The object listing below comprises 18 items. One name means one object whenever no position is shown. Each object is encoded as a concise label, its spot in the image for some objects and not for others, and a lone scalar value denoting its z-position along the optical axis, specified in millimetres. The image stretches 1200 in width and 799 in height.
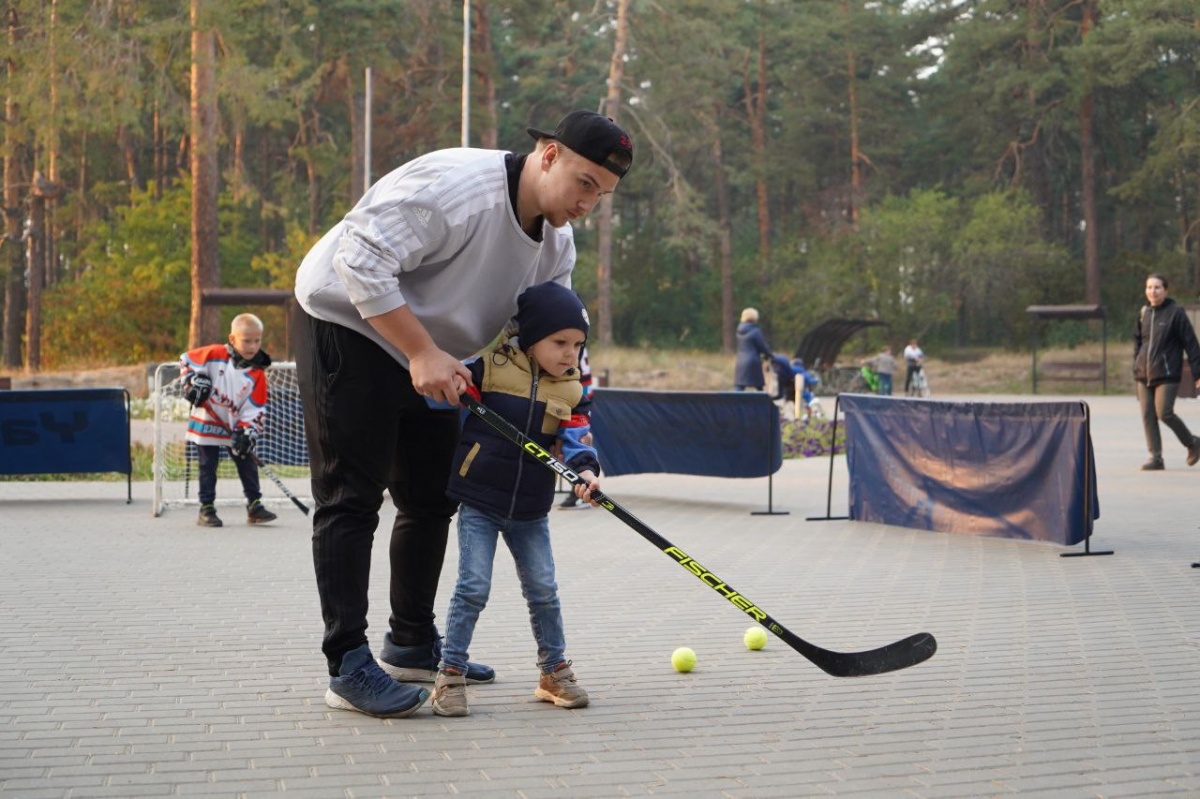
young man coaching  4602
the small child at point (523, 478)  4980
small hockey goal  12430
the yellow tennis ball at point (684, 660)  5793
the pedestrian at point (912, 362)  38750
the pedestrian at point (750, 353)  23156
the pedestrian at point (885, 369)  38031
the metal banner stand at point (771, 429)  11934
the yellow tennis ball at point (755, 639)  6266
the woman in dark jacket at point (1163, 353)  14227
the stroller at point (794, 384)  24062
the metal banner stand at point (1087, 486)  9227
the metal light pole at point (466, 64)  33250
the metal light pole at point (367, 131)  36125
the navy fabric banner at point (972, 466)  9398
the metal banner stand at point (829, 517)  11509
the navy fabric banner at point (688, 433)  12023
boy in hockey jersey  10961
